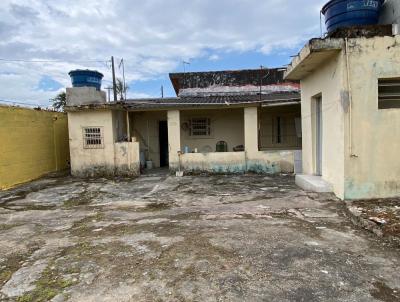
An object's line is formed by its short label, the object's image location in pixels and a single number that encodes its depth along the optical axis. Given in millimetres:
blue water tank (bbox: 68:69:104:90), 16016
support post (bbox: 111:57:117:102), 22731
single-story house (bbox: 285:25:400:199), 6824
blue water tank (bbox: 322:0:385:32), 7176
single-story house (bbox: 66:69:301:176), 12812
